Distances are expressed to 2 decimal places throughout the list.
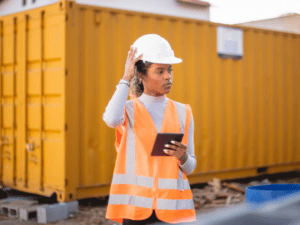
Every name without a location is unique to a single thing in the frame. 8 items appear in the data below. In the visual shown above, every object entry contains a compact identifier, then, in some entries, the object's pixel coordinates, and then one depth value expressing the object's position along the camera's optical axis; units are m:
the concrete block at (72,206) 5.69
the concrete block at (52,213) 5.45
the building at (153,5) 24.52
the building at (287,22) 19.83
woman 2.20
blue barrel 1.93
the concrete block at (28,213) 5.67
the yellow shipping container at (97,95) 5.82
